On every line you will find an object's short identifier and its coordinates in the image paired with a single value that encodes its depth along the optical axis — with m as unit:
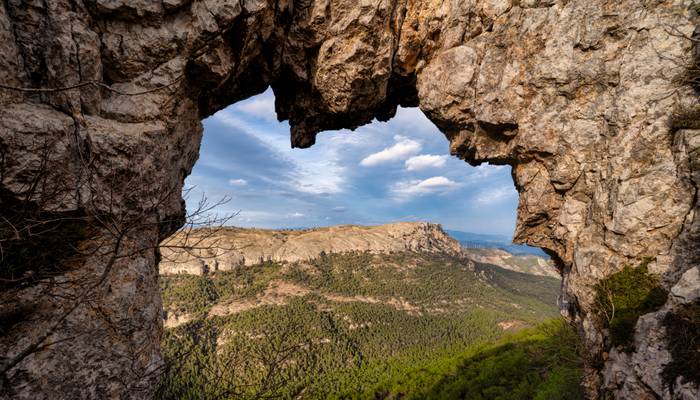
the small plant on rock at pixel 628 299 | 10.91
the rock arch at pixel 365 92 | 9.61
